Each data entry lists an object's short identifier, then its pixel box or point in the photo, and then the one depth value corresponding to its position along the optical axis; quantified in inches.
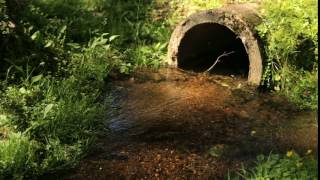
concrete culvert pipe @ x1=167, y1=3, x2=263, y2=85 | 278.5
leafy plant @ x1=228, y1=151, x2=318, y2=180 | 178.1
